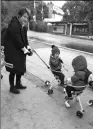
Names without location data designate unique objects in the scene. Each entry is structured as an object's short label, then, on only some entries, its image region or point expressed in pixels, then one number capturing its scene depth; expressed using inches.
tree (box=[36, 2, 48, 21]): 1504.7
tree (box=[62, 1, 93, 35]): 845.6
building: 1723.2
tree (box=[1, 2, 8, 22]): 431.3
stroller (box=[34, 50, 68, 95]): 124.9
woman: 105.7
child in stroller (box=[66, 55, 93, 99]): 91.8
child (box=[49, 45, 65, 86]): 121.0
